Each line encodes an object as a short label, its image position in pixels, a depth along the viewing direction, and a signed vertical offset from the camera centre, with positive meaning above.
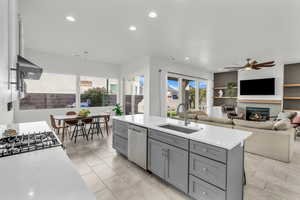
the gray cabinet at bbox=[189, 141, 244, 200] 1.50 -0.84
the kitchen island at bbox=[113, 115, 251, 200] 1.53 -0.76
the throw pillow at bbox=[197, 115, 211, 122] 3.87 -0.55
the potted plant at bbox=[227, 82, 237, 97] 7.54 +0.57
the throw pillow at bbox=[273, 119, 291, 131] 3.00 -0.57
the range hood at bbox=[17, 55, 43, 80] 1.29 +0.30
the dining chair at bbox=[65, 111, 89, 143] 4.16 -0.78
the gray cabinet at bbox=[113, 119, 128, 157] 2.92 -0.85
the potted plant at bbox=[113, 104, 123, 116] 5.93 -0.52
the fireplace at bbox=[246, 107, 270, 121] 5.94 -0.68
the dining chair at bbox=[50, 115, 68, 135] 4.01 -0.73
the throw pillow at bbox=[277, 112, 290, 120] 5.16 -0.60
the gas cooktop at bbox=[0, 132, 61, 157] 1.26 -0.46
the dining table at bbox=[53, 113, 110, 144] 3.91 -0.58
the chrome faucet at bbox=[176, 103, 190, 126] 2.34 -0.18
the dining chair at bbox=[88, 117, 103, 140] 4.64 -0.97
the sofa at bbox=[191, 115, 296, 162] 2.88 -0.86
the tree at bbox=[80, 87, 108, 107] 5.79 +0.07
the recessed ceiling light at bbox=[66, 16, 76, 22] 2.63 +1.50
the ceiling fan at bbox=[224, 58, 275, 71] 4.39 +1.04
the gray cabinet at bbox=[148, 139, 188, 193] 1.84 -0.93
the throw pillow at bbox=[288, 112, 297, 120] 5.07 -0.57
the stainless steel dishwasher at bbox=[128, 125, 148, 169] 2.42 -0.85
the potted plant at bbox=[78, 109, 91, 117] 4.30 -0.47
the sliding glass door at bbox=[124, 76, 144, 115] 5.84 +0.13
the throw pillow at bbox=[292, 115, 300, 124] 4.82 -0.72
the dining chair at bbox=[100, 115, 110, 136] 4.92 -0.80
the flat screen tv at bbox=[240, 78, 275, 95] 6.12 +0.57
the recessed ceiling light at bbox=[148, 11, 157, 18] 2.49 +1.50
